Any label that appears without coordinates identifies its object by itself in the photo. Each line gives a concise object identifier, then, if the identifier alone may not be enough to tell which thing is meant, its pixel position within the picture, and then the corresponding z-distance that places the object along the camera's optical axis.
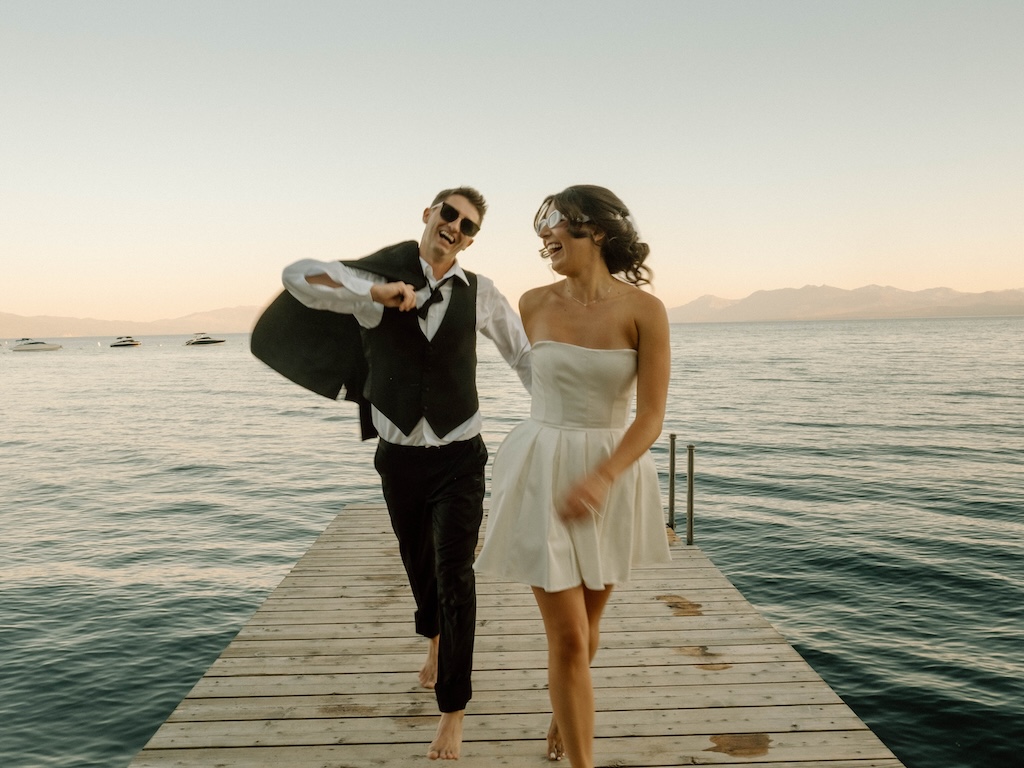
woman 2.29
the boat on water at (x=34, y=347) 135.25
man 2.88
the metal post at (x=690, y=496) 6.99
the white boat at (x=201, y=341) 164.38
